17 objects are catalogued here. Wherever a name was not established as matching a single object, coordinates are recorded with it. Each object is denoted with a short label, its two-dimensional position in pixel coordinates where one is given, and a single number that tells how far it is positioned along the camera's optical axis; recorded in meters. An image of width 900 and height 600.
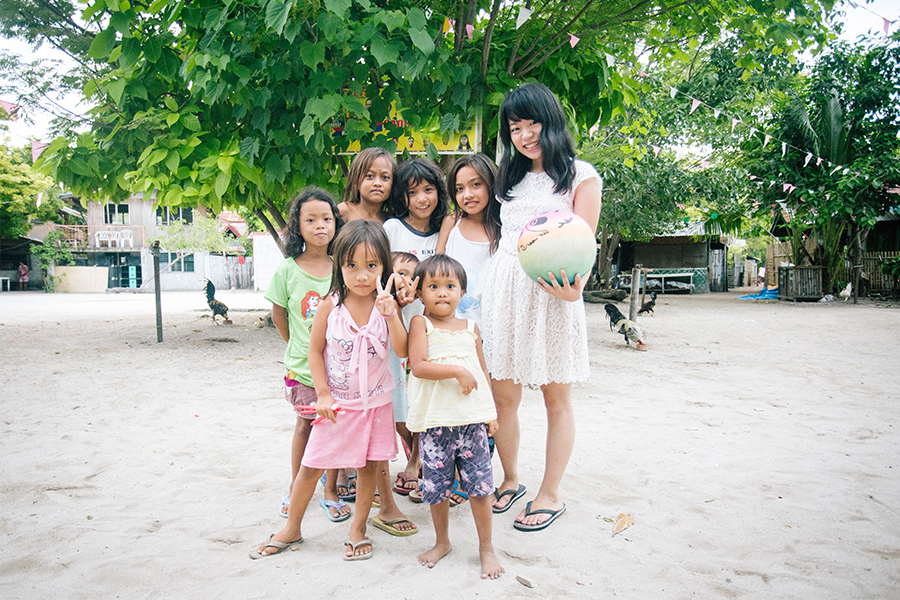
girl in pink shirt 2.23
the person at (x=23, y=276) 28.66
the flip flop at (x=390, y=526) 2.40
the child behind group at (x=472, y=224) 2.68
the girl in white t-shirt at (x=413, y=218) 2.77
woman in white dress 2.48
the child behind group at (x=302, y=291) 2.57
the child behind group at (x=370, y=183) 2.84
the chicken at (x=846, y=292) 16.17
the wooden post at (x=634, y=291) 8.90
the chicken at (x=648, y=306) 10.62
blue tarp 19.08
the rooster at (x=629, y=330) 7.84
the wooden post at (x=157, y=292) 7.99
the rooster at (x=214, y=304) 10.47
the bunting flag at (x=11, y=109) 7.13
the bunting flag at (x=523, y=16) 4.53
